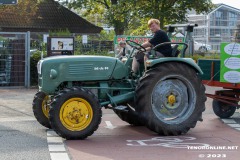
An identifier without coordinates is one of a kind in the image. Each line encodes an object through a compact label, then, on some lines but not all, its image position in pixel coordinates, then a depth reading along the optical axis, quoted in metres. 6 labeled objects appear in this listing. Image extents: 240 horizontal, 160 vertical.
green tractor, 10.12
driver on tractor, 11.02
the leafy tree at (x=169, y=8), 33.56
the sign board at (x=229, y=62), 13.04
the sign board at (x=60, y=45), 20.67
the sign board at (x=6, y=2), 16.42
